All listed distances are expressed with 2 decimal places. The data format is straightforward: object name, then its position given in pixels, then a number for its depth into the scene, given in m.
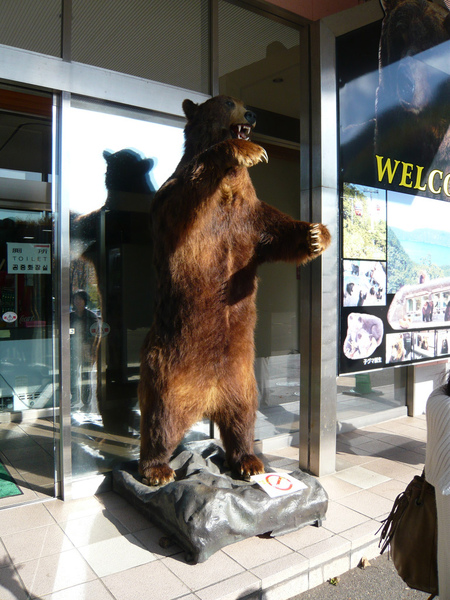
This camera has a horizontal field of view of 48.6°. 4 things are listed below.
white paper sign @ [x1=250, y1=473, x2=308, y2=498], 3.05
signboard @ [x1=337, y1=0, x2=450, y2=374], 4.13
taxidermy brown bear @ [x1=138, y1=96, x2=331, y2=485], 3.19
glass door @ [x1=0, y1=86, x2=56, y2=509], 3.85
